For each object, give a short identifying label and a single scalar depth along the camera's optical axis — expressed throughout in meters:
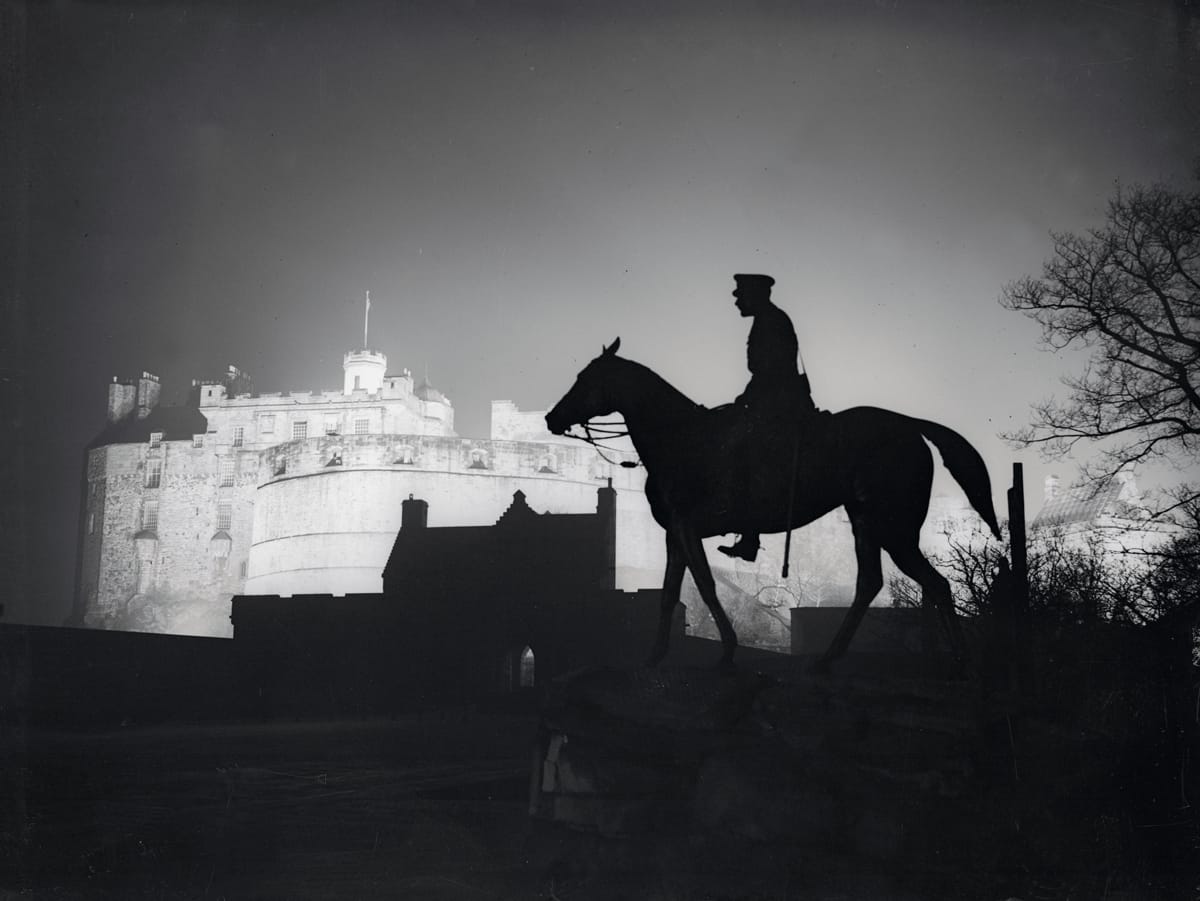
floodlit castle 53.69
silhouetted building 33.06
